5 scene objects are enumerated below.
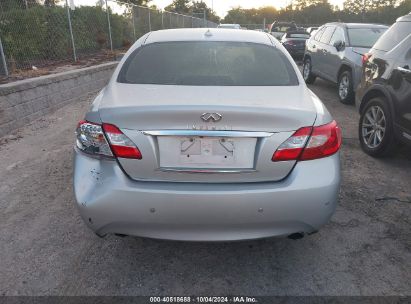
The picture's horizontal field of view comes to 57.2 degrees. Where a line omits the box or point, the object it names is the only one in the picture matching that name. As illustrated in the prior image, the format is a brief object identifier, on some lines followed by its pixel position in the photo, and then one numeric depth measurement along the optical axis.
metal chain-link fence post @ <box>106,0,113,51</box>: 12.37
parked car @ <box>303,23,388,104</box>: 7.81
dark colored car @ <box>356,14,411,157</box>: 4.34
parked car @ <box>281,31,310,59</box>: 17.33
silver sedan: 2.26
